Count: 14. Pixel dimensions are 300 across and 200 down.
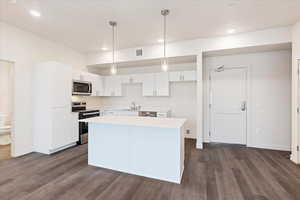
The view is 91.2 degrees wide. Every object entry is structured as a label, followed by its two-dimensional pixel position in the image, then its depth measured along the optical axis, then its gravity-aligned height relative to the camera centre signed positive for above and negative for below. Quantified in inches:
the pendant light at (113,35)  122.6 +64.1
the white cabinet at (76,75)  161.2 +28.2
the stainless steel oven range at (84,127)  165.9 -31.9
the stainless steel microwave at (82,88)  162.9 +13.8
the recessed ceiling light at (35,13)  106.9 +64.4
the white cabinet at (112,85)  207.9 +20.5
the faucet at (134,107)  203.0 -10.2
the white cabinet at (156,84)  185.2 +20.3
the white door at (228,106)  162.7 -6.9
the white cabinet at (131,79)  197.4 +29.0
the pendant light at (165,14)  106.0 +64.0
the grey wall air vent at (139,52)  174.2 +56.9
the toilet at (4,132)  159.8 -35.5
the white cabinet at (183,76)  177.3 +29.4
